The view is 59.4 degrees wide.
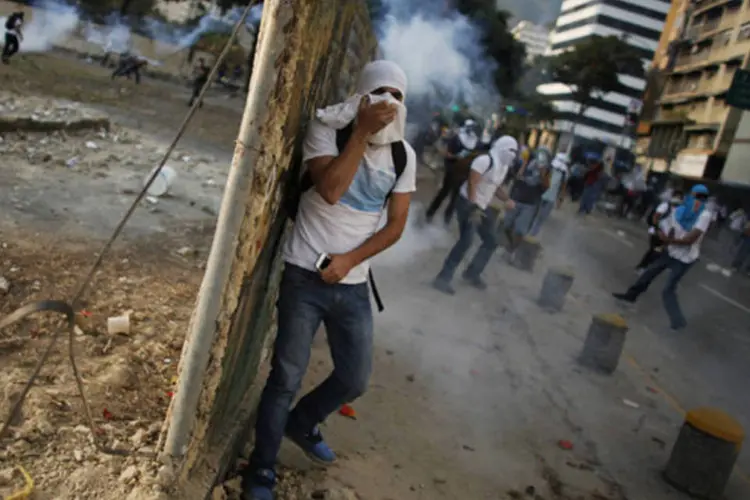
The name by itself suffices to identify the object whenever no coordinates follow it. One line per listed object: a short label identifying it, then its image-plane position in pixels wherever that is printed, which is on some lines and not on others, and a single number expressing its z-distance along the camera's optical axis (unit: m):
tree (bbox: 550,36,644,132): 52.41
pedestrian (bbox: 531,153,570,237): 11.04
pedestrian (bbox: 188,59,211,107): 21.57
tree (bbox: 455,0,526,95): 30.98
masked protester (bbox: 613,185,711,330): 8.05
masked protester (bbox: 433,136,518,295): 7.43
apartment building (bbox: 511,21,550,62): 130.00
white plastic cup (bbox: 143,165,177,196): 7.60
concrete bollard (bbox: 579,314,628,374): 6.07
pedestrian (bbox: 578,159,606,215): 18.95
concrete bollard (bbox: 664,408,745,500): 4.15
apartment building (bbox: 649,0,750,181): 38.41
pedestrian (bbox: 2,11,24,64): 19.06
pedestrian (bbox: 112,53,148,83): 25.20
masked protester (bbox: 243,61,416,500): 2.74
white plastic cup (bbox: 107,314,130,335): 3.80
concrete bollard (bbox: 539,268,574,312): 8.01
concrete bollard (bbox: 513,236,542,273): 9.89
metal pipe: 2.25
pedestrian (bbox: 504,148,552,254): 9.21
